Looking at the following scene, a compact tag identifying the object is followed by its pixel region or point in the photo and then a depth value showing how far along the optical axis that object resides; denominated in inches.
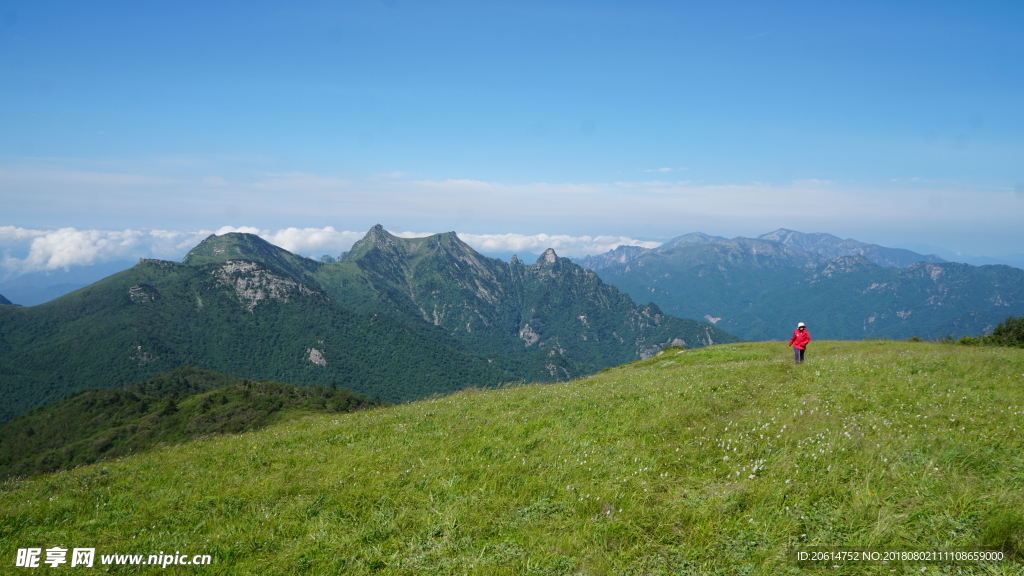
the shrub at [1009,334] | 1742.1
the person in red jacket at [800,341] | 1130.0
